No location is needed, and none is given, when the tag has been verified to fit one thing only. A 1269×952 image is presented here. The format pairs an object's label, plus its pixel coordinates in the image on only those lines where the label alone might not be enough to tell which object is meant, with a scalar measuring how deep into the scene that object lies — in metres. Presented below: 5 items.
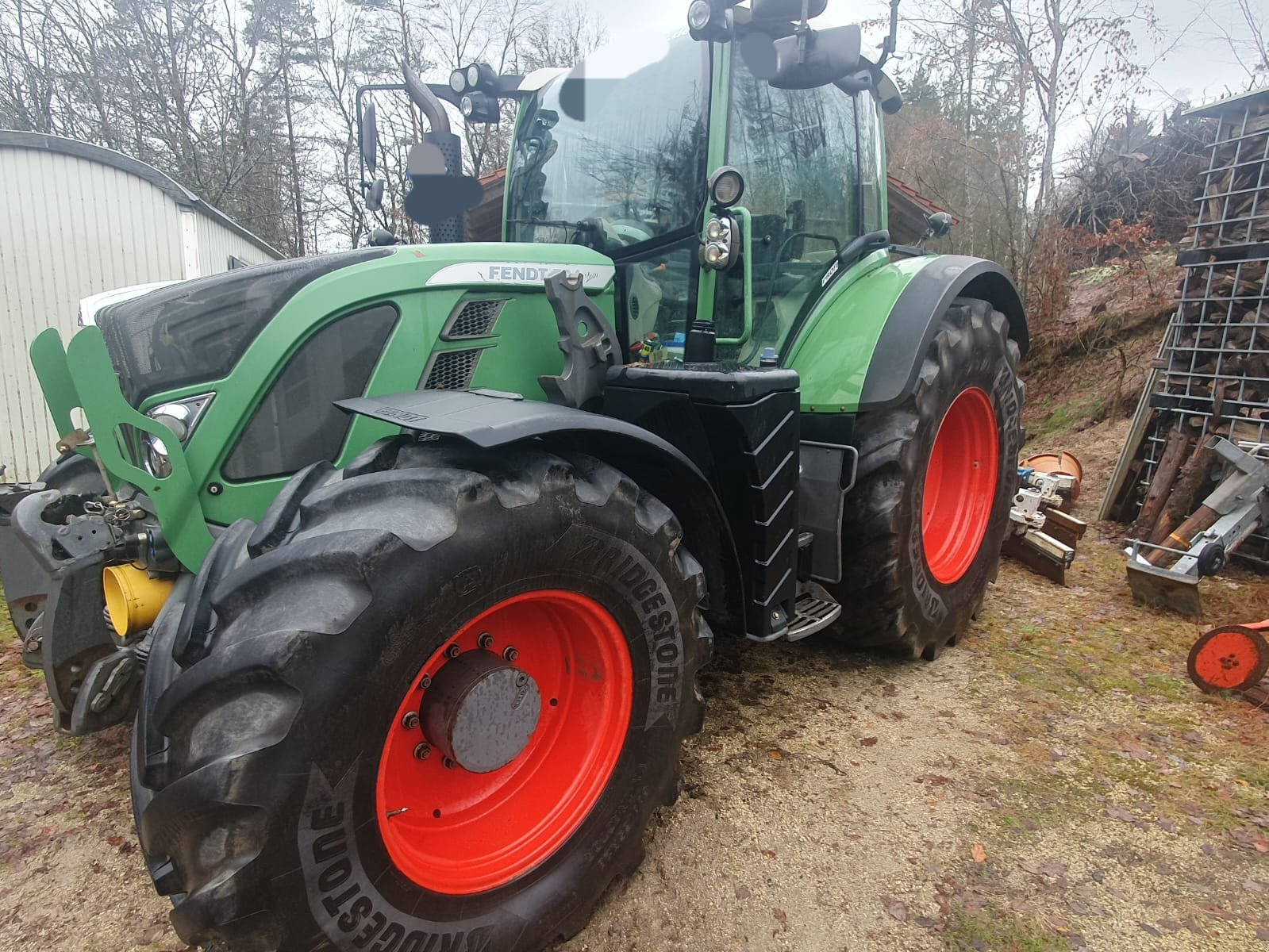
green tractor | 1.54
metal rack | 4.86
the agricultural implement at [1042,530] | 4.57
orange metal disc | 3.13
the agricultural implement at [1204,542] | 3.99
